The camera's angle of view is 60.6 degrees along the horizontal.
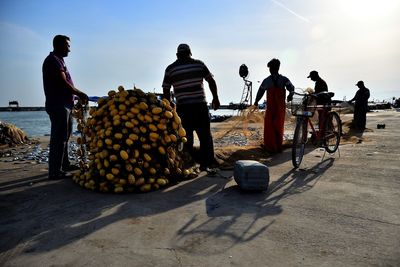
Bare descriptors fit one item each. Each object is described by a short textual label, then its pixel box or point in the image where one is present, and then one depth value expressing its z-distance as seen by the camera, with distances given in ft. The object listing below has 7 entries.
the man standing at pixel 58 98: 16.20
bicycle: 19.56
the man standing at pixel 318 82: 31.01
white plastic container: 13.85
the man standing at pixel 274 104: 23.02
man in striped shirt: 17.92
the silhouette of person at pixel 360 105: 41.47
